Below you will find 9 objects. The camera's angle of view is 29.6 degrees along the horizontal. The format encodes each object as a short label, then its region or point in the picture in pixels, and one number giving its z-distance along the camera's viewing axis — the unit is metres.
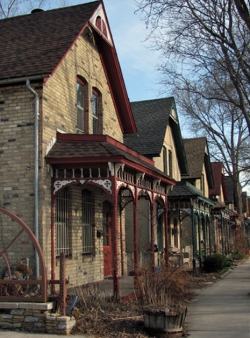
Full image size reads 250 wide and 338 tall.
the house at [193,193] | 19.92
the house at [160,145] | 20.88
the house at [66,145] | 10.96
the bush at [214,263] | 19.69
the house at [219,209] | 28.25
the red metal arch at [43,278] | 8.53
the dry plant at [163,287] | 8.92
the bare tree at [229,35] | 14.06
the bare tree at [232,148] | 39.04
